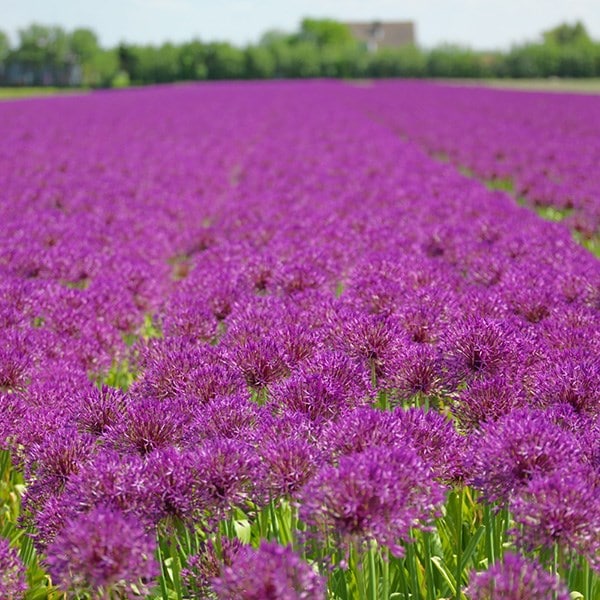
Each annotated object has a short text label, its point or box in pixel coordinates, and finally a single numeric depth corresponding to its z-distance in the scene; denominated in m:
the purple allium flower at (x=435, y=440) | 5.19
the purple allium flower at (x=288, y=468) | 4.91
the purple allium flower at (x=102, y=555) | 3.97
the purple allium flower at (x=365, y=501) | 4.29
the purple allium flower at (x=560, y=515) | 4.30
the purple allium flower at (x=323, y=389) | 5.75
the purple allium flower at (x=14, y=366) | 7.41
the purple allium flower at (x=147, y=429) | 5.50
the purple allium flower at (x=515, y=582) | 3.85
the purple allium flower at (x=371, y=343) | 6.80
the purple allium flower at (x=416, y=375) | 6.35
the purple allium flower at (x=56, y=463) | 5.41
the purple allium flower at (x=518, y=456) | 4.70
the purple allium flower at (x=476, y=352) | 6.47
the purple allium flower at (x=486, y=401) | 5.74
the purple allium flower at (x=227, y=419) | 5.46
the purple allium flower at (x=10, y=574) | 4.44
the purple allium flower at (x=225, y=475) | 4.81
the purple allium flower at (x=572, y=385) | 5.84
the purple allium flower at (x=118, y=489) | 4.68
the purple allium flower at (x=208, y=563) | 5.03
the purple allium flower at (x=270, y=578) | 3.78
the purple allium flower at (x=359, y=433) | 5.07
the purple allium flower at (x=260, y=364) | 6.66
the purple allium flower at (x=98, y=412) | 6.04
